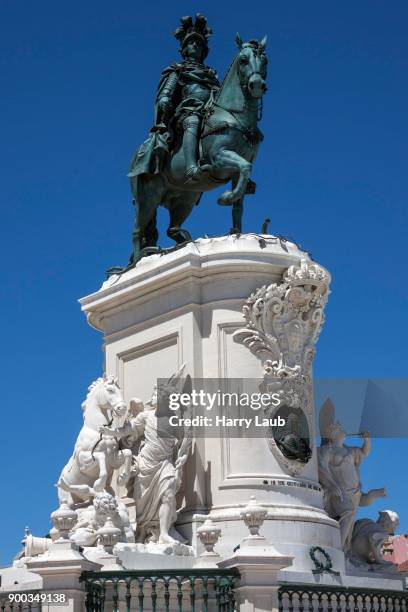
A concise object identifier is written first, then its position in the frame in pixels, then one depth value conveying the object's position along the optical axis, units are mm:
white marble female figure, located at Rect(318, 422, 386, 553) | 17453
